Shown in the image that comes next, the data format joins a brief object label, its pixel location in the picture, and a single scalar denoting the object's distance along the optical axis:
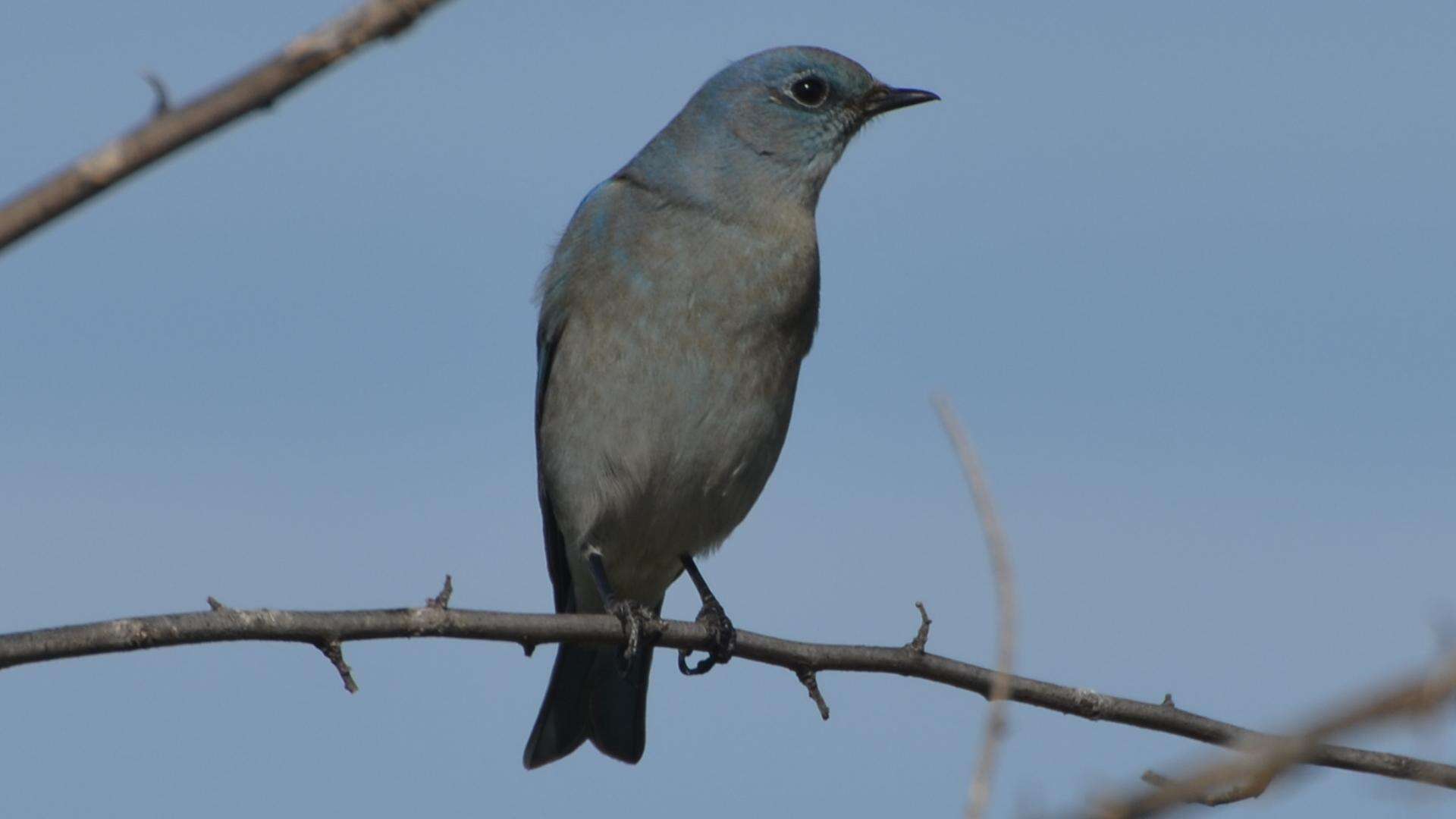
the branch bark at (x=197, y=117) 3.72
